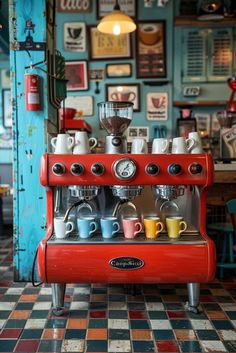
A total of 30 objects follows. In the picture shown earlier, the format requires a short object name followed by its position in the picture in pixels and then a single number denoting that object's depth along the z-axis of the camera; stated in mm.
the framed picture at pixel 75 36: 4508
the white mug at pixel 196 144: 1936
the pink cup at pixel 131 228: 1942
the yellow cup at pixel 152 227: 1935
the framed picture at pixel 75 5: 4477
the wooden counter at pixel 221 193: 2900
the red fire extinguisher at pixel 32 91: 2348
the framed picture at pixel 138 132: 4562
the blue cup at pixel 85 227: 1930
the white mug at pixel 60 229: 1918
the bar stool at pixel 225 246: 2658
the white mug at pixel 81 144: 1881
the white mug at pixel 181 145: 1906
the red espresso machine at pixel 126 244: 1809
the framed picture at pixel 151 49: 4441
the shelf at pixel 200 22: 4348
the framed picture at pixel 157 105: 4508
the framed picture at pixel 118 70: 4504
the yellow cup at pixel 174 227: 1936
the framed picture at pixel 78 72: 4529
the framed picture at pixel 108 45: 4480
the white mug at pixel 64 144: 1883
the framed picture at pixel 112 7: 4445
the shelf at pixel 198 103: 4414
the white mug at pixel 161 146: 1912
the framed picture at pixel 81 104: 4566
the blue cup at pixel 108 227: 1936
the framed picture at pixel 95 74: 4543
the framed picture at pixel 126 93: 4512
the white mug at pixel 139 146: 1923
